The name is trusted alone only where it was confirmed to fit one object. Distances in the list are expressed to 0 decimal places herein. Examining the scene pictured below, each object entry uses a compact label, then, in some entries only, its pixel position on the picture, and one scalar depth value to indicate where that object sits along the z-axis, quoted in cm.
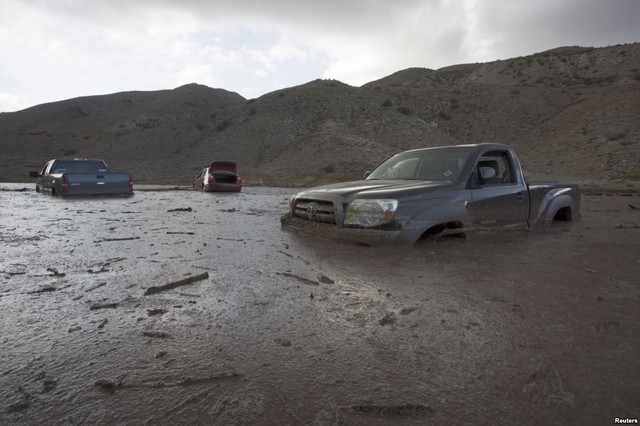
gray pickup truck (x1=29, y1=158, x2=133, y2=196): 1277
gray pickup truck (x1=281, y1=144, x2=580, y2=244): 439
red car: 1758
